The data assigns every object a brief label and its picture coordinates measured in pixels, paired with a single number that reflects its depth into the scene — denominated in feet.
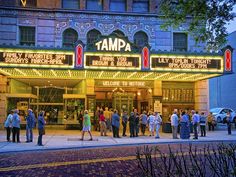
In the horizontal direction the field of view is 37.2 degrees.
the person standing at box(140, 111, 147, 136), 82.02
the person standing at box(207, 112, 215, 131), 97.81
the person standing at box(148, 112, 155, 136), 77.77
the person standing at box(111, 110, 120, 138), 75.50
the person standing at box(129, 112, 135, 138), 77.15
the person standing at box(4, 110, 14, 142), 66.08
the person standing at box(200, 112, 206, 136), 79.77
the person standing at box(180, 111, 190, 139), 74.59
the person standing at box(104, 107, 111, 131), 85.60
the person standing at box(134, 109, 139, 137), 78.55
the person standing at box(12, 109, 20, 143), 65.13
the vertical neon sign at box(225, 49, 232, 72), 80.38
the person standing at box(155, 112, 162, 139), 76.43
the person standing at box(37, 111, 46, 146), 59.93
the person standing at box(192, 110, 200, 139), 73.20
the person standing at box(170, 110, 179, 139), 74.23
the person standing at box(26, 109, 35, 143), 65.10
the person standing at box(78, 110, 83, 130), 92.27
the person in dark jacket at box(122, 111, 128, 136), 79.60
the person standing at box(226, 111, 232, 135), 85.47
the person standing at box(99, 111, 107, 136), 78.84
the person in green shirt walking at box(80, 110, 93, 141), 69.31
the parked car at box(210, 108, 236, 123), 130.90
